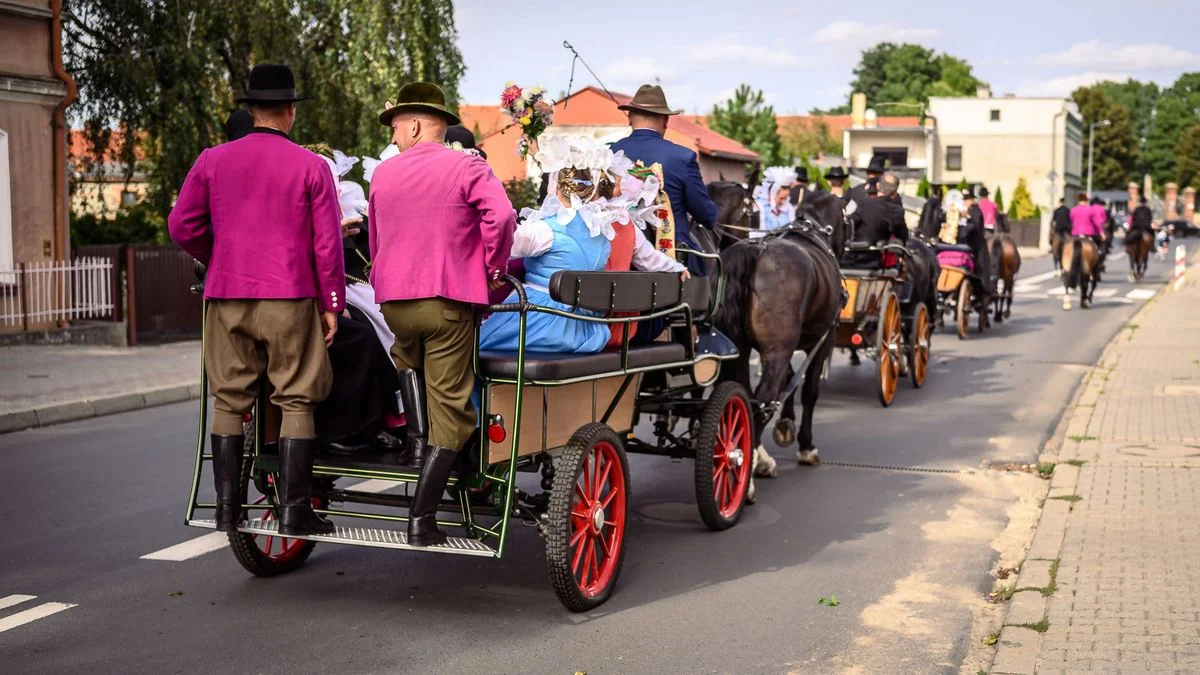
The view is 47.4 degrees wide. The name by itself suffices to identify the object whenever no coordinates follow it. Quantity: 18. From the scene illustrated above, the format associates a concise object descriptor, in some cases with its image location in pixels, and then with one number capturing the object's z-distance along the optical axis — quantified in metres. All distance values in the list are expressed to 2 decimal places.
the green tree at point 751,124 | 63.06
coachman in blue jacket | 7.88
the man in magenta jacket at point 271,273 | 5.49
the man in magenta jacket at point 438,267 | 5.46
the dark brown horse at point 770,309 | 8.77
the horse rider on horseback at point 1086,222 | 28.02
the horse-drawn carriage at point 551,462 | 5.57
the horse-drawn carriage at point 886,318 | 12.27
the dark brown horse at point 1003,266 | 21.58
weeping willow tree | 19.86
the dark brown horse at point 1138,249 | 35.28
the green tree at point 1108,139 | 117.38
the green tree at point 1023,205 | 74.62
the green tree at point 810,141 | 84.19
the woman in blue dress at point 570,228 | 6.07
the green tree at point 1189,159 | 121.62
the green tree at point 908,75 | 117.50
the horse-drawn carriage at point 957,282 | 18.64
